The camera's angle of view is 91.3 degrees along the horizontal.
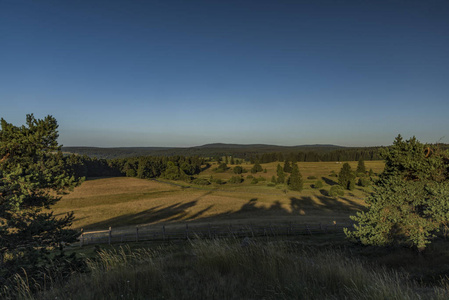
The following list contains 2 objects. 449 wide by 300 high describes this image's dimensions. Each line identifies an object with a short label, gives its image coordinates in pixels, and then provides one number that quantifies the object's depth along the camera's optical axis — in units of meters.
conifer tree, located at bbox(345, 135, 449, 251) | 11.31
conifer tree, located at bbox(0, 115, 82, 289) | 6.10
